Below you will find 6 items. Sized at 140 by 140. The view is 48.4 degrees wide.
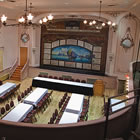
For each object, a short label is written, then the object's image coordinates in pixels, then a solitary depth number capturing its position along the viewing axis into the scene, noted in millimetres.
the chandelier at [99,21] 12318
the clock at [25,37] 14752
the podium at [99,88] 11727
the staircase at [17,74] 14367
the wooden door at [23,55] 15211
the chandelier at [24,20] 6119
